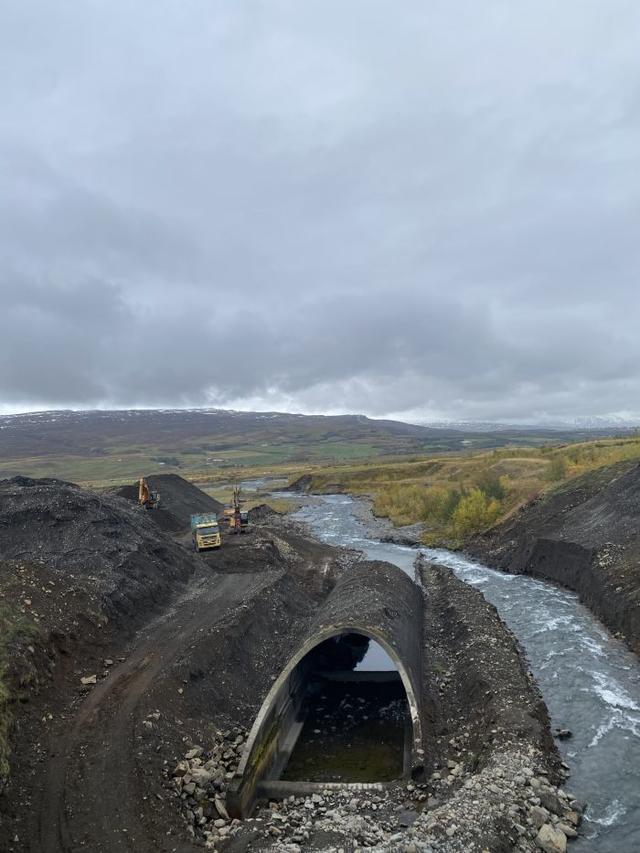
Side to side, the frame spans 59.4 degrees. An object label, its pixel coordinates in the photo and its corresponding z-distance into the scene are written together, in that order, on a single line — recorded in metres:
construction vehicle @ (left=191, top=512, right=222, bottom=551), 48.03
